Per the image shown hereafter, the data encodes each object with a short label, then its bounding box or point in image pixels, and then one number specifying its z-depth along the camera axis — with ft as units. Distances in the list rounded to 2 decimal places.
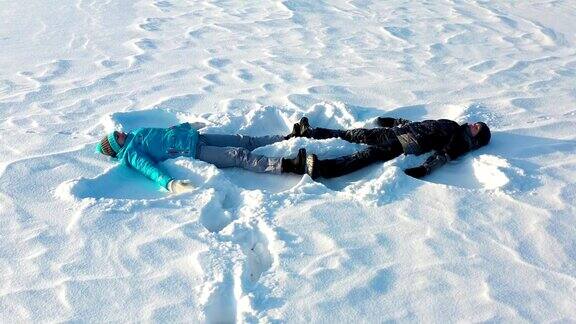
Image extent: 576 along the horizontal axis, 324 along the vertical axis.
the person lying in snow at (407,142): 13.44
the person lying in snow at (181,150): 13.71
